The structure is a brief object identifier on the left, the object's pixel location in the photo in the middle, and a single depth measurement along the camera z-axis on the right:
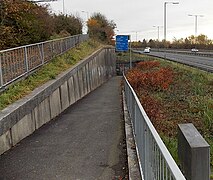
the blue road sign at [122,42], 25.45
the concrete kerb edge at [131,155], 3.77
